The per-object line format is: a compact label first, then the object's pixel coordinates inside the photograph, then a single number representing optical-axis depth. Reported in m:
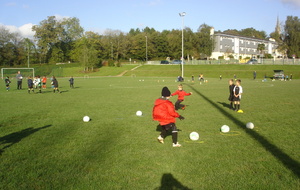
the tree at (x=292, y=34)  77.22
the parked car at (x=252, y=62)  69.88
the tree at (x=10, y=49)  91.88
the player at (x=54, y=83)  23.12
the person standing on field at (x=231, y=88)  13.28
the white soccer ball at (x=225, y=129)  8.43
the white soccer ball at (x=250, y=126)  8.98
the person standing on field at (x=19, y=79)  27.73
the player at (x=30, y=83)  23.03
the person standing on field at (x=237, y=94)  12.77
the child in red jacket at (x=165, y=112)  7.14
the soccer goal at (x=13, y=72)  59.56
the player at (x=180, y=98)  13.04
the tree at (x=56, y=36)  96.88
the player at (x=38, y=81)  25.36
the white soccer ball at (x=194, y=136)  7.55
